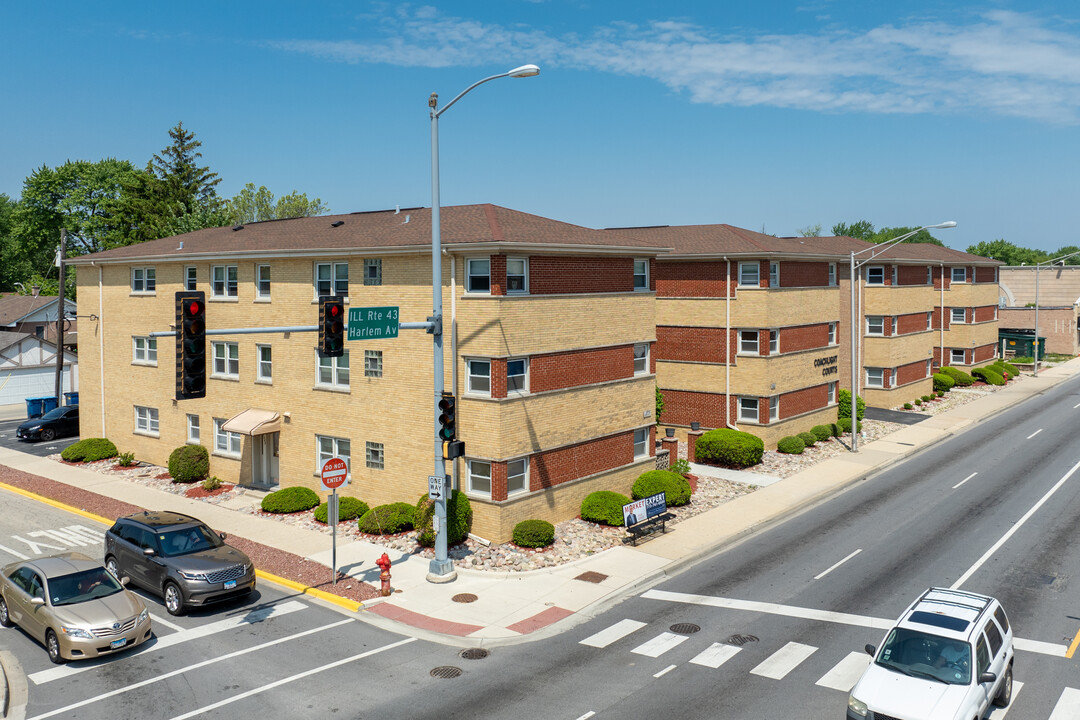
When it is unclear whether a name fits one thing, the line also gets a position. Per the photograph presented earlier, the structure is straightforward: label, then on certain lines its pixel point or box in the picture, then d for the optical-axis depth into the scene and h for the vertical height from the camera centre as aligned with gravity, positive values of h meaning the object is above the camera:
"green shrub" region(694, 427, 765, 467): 34.94 -5.50
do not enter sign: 20.48 -3.81
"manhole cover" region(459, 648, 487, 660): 16.89 -6.90
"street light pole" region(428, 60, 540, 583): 20.75 -0.49
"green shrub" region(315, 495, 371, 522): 26.34 -6.07
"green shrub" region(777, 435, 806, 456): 37.50 -5.75
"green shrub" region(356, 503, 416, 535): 25.16 -6.11
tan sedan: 16.38 -5.94
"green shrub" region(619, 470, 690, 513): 28.38 -5.80
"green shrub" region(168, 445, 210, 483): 32.33 -5.55
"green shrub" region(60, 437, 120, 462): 36.56 -5.70
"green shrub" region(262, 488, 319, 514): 28.00 -6.12
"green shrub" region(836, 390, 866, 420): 42.72 -4.49
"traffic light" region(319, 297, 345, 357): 18.00 -0.09
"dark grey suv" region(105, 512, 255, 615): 19.25 -5.81
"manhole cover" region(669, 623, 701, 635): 18.00 -6.81
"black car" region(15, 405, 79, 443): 41.75 -5.23
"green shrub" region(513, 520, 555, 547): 23.82 -6.20
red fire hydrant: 20.33 -6.25
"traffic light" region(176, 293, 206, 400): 16.27 -0.45
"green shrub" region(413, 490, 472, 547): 23.61 -5.75
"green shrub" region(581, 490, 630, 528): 26.27 -6.01
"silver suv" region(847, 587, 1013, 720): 12.52 -5.60
